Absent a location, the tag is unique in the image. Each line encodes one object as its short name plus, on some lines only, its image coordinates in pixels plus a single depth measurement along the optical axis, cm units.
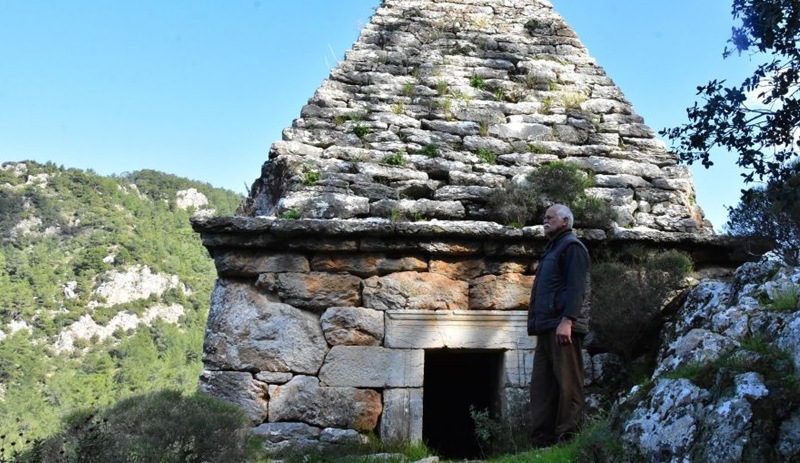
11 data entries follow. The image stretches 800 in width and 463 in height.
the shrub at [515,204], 551
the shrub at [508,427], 479
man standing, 446
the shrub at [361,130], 634
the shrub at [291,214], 544
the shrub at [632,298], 505
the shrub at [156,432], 340
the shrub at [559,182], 574
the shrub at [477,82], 706
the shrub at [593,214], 554
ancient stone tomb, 503
